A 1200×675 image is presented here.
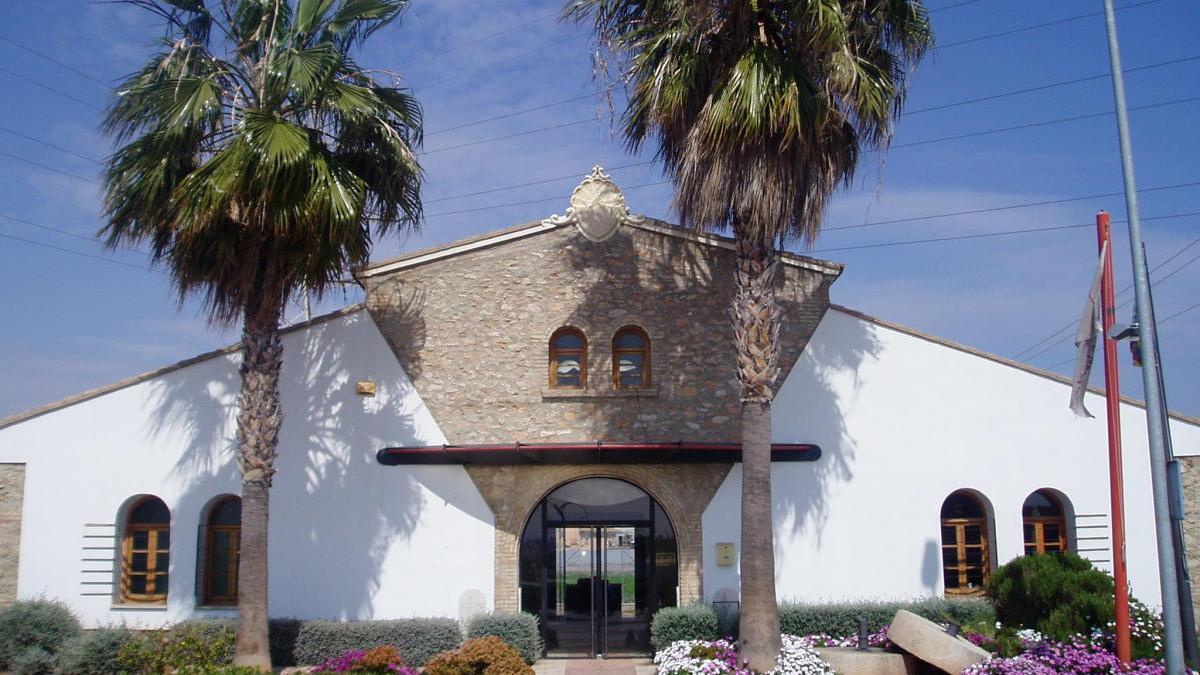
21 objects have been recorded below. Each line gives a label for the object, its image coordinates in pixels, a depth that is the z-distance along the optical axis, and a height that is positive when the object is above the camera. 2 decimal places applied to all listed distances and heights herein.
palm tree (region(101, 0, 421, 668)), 12.87 +4.39
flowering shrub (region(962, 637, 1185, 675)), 12.11 -1.72
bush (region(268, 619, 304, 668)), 15.20 -1.74
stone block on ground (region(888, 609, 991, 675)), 12.50 -1.55
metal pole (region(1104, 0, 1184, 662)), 11.01 +1.14
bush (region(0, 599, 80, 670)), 14.87 -1.52
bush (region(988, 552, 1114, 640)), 13.23 -1.02
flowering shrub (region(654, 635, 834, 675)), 12.69 -1.77
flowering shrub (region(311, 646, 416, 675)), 12.58 -1.73
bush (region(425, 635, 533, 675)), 11.95 -1.62
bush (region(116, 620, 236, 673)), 14.09 -1.73
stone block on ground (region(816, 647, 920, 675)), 13.27 -1.84
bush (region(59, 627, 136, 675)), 14.40 -1.81
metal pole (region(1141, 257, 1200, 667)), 11.36 -0.27
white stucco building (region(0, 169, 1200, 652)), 15.74 +0.85
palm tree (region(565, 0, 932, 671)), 12.88 +5.06
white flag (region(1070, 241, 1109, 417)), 12.50 +2.15
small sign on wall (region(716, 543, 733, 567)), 15.57 -0.55
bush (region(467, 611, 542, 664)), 14.97 -1.56
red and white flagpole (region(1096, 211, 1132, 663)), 11.85 +0.71
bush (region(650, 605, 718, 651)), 14.62 -1.50
